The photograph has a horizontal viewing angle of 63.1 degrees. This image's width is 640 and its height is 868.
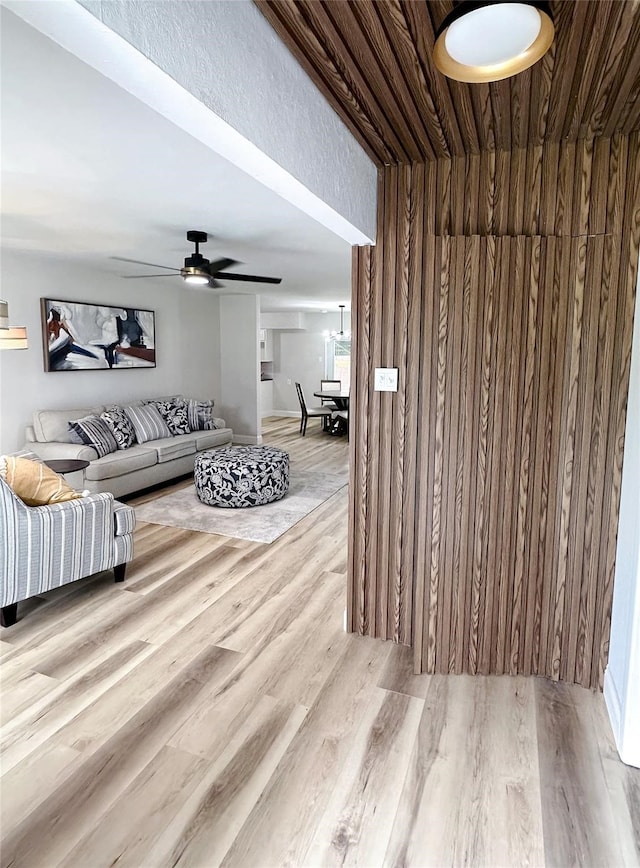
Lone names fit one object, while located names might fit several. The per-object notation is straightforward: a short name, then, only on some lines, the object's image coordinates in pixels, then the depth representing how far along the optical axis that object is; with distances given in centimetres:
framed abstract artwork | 543
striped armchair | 276
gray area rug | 444
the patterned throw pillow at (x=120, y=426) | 554
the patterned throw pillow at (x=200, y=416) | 678
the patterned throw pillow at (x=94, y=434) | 516
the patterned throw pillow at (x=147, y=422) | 591
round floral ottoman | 500
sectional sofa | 493
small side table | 412
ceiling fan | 402
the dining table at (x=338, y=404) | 885
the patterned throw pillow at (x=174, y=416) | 640
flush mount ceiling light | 125
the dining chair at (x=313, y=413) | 915
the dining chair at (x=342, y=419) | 890
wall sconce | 323
